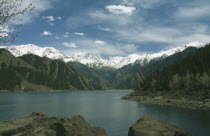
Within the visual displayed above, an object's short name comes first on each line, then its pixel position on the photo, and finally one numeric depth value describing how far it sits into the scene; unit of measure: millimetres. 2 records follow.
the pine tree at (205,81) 123538
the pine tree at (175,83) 152875
